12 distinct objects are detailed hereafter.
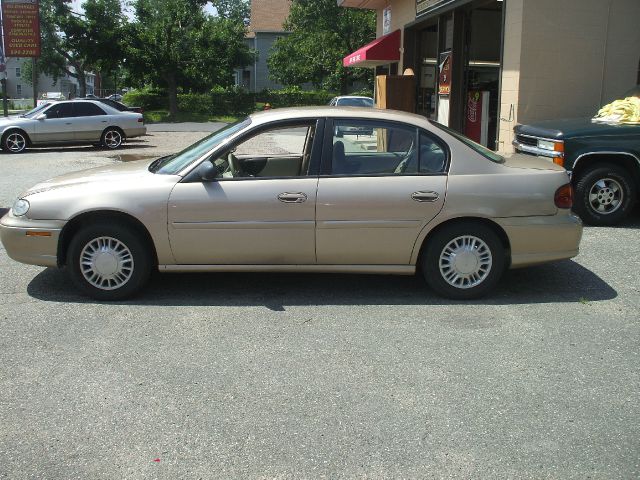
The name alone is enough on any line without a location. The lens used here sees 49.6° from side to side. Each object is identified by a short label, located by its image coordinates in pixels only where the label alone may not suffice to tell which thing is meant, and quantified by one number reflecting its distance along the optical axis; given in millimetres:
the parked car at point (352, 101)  26320
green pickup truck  8547
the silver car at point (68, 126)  19641
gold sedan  5586
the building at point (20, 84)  102188
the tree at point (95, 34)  41094
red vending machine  14727
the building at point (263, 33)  58188
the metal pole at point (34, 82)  35650
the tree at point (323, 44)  45938
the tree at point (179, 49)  40594
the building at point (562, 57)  11438
